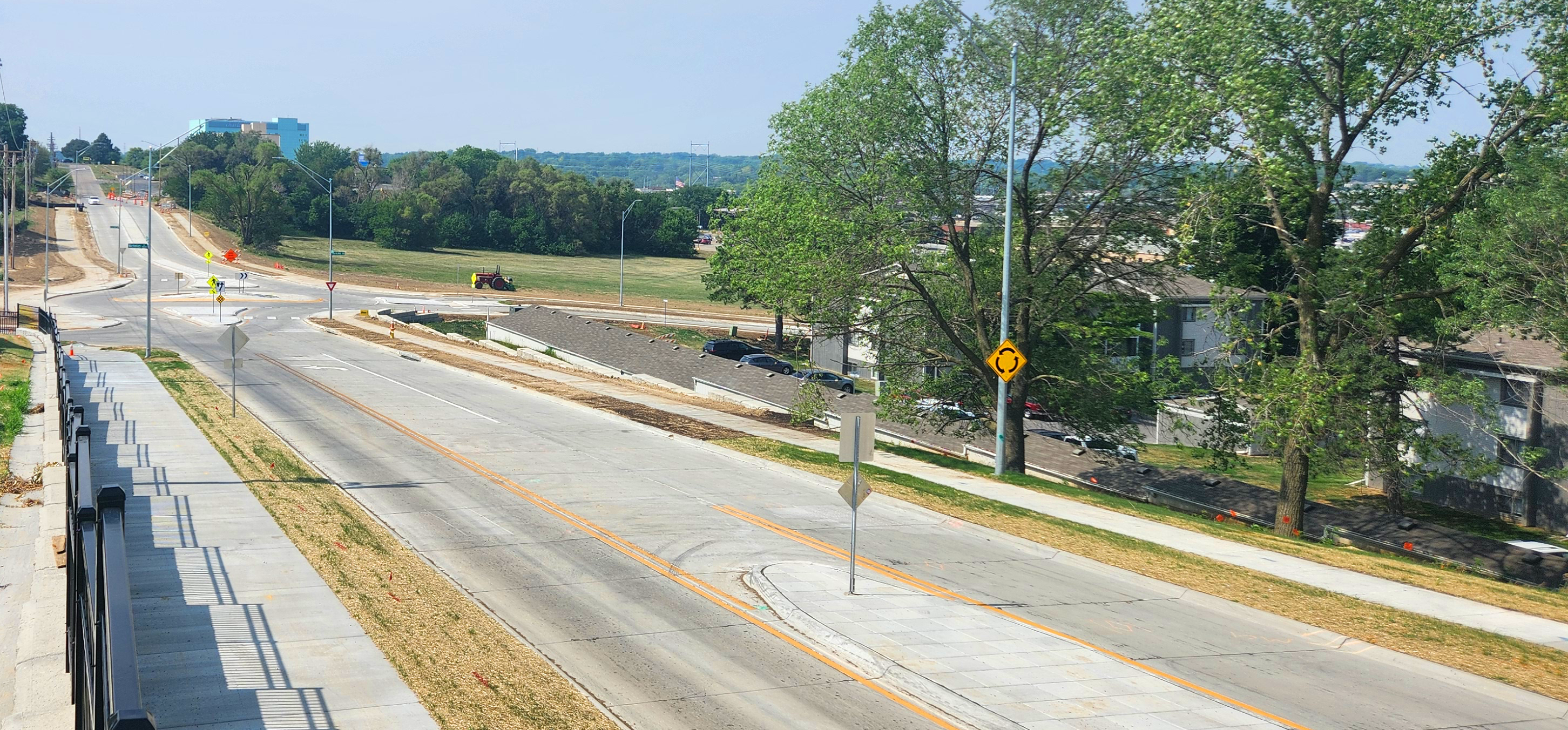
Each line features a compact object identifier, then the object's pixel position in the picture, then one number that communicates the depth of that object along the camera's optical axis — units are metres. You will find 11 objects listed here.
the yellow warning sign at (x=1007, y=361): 24.78
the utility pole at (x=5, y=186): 60.40
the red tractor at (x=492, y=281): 97.38
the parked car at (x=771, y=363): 54.56
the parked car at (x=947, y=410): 30.05
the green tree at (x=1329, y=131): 21.58
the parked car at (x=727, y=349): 59.72
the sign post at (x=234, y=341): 30.06
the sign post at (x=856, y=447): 15.19
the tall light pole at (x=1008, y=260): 24.83
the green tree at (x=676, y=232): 150.00
